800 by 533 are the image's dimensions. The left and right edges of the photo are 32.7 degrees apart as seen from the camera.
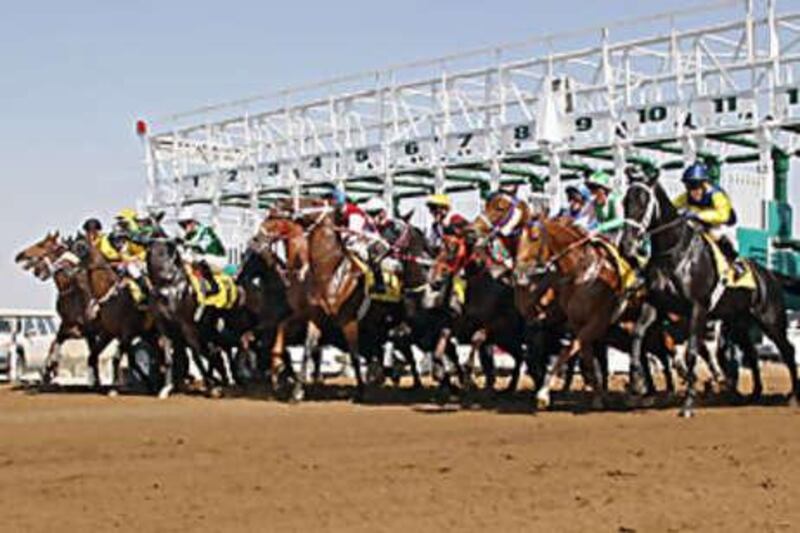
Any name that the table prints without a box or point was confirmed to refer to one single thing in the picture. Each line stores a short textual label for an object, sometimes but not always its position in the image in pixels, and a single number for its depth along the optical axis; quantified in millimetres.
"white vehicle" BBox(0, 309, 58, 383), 29766
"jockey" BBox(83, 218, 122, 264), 22438
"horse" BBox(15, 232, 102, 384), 22609
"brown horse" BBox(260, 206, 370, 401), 18875
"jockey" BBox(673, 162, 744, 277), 16766
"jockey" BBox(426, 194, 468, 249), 19047
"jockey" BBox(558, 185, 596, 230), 17641
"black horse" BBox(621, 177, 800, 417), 16172
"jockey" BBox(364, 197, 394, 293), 19562
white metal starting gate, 34344
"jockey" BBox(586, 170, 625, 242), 17344
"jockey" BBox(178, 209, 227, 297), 21906
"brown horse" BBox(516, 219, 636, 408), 16594
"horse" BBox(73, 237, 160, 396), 21984
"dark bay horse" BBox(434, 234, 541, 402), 18625
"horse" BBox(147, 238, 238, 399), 20781
